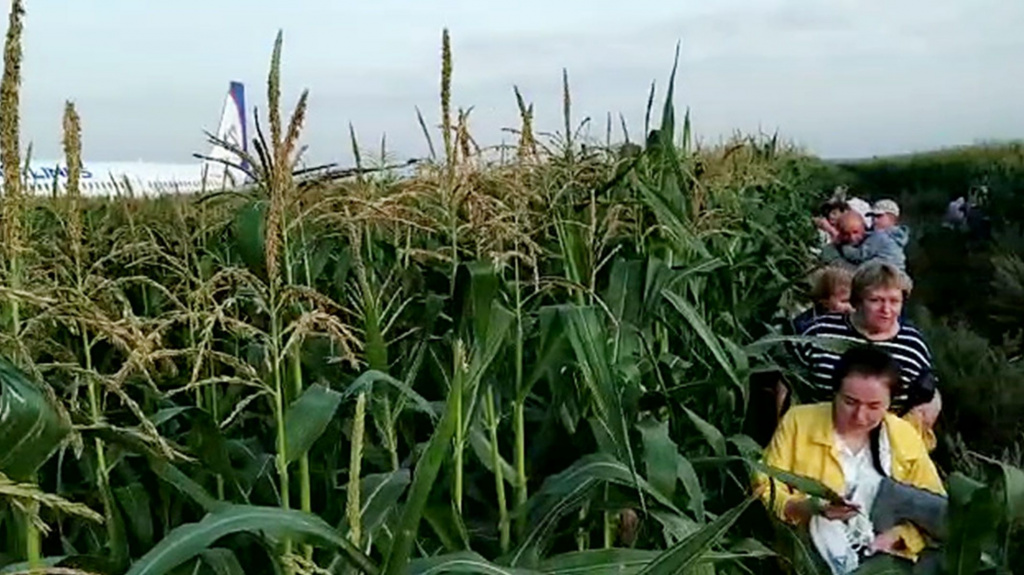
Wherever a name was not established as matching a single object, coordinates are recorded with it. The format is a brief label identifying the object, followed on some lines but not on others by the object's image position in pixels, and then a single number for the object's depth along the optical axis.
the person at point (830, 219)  7.49
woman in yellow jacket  3.05
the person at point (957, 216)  15.95
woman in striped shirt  3.71
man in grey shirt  6.34
